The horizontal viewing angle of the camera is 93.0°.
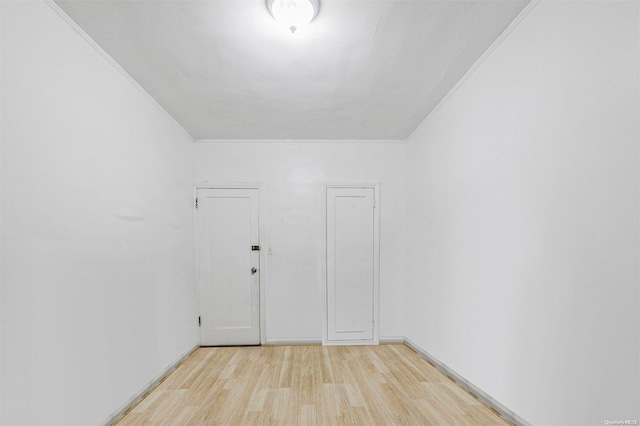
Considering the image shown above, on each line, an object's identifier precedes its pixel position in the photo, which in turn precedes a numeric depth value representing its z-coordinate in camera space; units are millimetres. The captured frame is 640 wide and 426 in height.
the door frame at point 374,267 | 4047
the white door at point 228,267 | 3980
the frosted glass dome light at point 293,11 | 1684
